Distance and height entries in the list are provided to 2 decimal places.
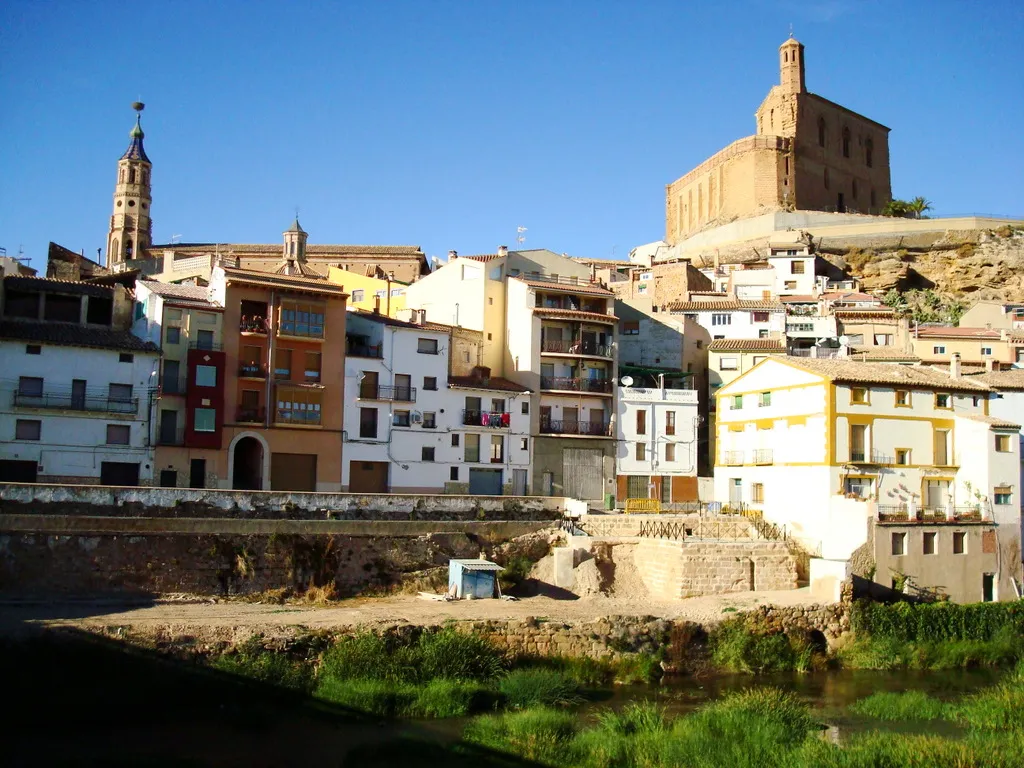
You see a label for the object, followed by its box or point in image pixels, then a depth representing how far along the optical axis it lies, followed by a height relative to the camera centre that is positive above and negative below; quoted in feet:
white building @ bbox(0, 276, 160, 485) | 125.08 +8.57
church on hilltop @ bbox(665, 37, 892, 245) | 330.75 +108.11
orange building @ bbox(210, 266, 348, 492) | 139.23 +12.11
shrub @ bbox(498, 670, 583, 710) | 85.35 -19.04
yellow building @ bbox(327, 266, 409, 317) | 193.12 +35.11
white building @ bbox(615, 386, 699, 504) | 166.20 +4.95
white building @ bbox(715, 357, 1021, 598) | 132.16 +3.53
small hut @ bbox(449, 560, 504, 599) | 113.60 -12.59
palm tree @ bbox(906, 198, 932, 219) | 336.72 +92.16
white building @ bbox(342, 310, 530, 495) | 147.23 +7.61
